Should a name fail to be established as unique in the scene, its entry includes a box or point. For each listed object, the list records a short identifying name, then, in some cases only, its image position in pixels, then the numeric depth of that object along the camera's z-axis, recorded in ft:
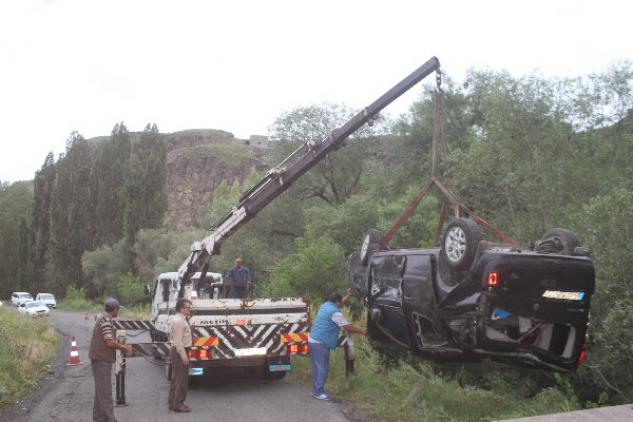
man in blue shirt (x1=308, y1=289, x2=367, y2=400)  31.45
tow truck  32.96
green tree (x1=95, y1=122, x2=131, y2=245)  161.17
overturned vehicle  20.68
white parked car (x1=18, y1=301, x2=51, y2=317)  107.29
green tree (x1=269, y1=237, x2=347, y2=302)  56.59
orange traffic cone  46.97
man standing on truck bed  42.55
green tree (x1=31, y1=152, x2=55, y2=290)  180.45
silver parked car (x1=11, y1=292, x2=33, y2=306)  142.98
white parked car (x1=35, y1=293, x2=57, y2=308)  144.25
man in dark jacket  25.07
